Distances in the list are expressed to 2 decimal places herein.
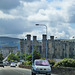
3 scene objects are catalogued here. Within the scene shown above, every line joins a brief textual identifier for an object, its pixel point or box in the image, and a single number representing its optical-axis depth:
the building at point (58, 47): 127.25
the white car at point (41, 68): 26.19
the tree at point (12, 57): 163.40
